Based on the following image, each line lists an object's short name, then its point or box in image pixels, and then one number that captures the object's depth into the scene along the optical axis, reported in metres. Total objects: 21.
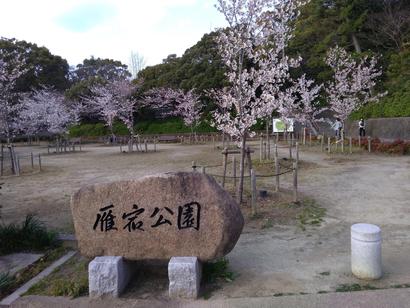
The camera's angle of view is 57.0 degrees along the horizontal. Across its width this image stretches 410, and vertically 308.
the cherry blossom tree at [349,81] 21.09
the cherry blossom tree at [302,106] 21.28
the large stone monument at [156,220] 4.54
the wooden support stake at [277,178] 9.44
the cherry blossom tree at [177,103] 35.72
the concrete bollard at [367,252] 4.58
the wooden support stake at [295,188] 8.46
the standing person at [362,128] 24.18
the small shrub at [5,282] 4.77
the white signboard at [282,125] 18.94
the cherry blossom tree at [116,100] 34.91
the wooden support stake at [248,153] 10.34
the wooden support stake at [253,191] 7.49
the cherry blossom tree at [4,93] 17.69
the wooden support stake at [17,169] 15.77
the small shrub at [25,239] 6.30
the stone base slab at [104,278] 4.45
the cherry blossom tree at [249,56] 8.91
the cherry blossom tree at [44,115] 34.25
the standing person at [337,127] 25.94
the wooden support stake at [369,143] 19.33
